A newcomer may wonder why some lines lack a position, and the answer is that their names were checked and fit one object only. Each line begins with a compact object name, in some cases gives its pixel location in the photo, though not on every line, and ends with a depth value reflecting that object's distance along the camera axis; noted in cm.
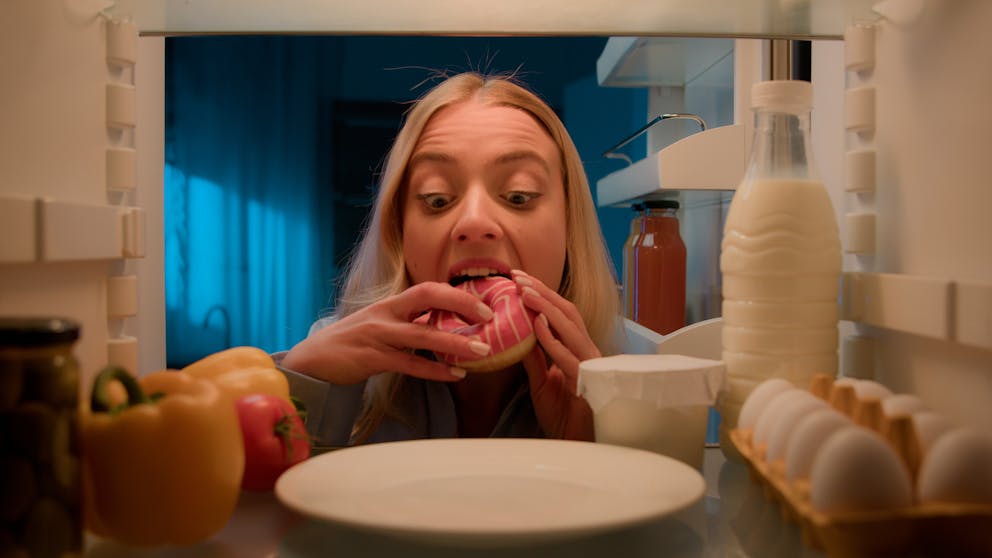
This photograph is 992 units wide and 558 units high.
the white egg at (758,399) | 75
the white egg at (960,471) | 51
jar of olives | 47
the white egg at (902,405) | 63
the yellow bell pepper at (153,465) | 55
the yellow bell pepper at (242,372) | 85
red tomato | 75
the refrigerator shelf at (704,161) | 154
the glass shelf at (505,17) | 96
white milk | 85
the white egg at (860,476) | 51
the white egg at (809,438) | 59
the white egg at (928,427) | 57
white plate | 53
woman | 104
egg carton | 50
